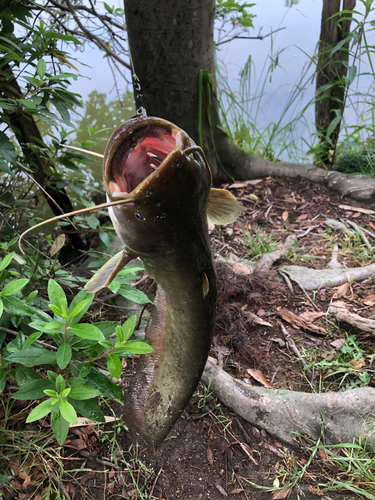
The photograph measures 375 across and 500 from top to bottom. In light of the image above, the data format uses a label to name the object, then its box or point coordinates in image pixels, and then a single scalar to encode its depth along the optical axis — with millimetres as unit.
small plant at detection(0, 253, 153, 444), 1131
